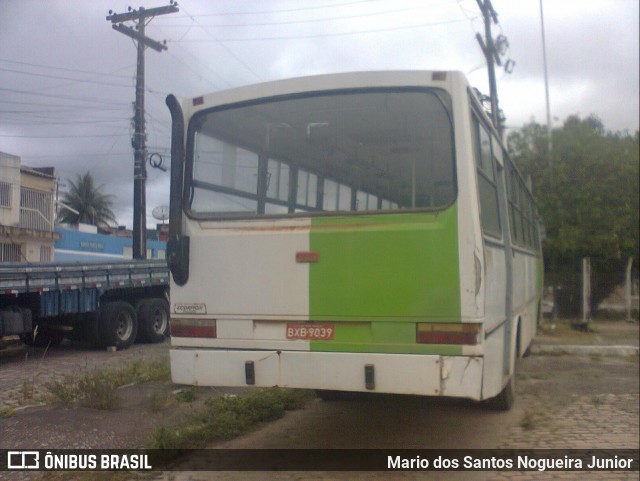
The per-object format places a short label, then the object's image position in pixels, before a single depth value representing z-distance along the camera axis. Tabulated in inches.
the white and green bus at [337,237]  195.2
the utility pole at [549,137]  723.4
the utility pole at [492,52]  678.5
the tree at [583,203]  756.0
